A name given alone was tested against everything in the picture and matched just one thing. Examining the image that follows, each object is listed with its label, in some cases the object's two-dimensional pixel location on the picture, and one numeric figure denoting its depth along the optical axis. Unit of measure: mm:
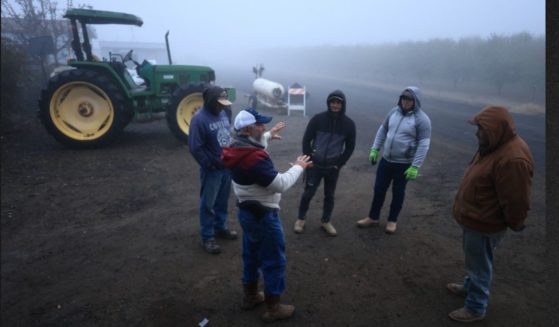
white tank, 13078
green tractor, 7531
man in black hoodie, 4102
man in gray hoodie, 3990
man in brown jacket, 2438
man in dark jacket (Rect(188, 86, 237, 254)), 3773
